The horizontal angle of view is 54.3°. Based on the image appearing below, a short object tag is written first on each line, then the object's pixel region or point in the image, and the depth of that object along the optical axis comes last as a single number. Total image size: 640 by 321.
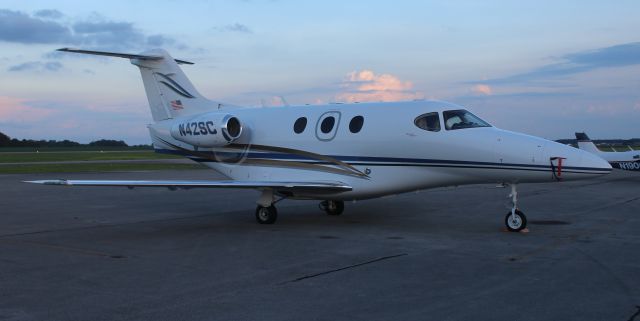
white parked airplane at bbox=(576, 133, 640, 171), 30.28
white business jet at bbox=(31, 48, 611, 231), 12.15
